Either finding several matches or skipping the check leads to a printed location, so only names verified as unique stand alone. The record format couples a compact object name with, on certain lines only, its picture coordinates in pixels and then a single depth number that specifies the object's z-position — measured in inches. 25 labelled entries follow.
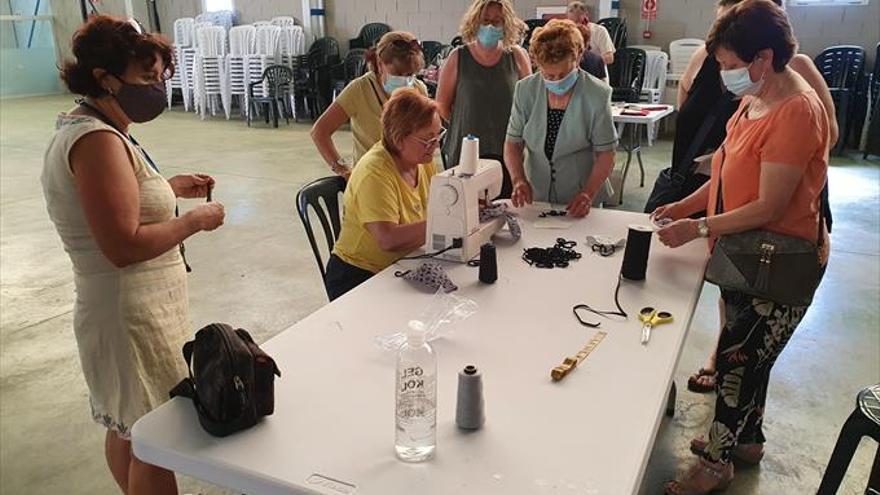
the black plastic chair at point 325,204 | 94.0
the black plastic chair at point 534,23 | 309.7
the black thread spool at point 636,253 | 73.7
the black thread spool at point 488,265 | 74.0
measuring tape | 54.2
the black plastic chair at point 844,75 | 278.2
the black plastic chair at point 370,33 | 390.0
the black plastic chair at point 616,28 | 314.5
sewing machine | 76.8
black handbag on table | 45.6
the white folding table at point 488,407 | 42.9
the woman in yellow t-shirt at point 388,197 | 79.4
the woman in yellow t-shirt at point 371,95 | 106.5
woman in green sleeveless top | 123.4
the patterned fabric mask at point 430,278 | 72.7
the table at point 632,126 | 201.5
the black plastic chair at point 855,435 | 66.9
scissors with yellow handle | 62.8
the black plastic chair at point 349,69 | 373.1
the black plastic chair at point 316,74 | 383.6
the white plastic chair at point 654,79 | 303.0
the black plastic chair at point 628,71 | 301.6
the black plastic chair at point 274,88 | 369.4
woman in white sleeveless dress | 56.7
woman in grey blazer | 96.4
